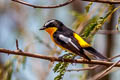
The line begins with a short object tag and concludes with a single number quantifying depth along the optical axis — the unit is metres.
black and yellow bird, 6.92
